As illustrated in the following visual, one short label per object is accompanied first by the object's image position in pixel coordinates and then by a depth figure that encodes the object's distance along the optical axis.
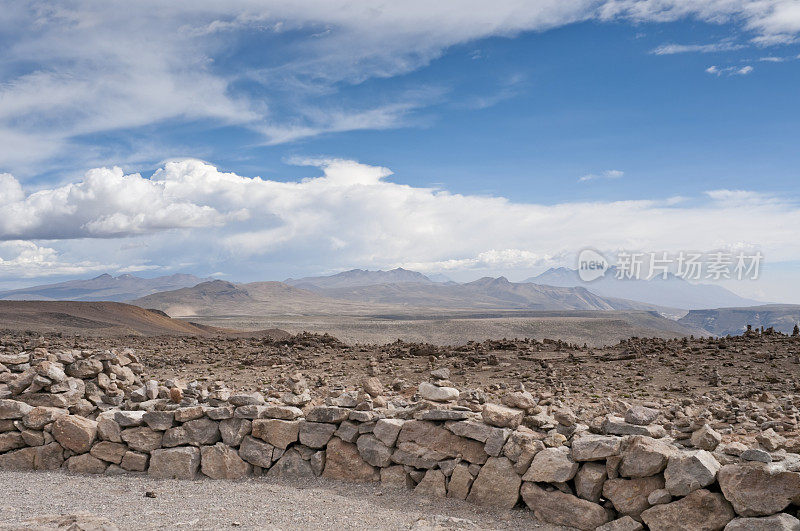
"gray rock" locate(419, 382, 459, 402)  10.67
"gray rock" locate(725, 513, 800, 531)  7.03
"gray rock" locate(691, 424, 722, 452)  8.12
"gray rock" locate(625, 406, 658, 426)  9.23
